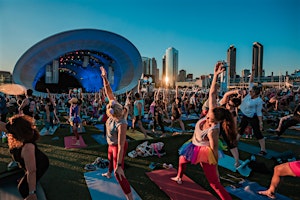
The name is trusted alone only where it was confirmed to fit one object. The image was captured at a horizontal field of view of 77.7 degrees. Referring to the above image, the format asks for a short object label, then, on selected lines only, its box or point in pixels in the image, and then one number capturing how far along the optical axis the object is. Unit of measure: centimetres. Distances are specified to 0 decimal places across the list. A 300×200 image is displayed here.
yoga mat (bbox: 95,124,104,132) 904
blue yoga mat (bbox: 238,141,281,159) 498
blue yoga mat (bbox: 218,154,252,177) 388
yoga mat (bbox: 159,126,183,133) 864
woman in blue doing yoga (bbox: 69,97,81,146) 632
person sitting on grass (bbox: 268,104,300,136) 628
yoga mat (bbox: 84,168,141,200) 310
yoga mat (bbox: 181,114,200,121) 1215
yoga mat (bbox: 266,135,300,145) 632
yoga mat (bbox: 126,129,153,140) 751
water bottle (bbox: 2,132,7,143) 633
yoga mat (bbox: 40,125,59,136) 805
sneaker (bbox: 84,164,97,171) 412
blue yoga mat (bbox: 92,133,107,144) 695
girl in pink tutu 256
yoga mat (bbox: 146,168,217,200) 310
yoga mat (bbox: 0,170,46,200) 299
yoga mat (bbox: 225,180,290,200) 307
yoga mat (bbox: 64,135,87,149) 617
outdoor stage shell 2800
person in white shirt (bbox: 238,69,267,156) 486
